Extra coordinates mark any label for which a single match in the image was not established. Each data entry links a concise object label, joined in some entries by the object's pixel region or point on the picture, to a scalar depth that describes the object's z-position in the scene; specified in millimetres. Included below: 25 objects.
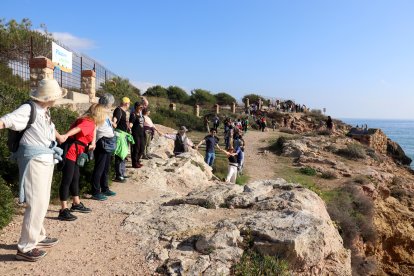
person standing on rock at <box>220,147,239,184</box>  10914
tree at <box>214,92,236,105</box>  58438
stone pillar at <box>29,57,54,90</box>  11391
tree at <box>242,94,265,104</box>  57138
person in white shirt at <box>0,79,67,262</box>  3635
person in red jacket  5090
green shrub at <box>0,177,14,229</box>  4749
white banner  13059
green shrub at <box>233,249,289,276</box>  4047
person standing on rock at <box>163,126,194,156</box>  11133
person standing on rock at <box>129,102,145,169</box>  8461
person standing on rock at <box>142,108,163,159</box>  9306
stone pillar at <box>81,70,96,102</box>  16031
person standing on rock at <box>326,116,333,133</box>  30256
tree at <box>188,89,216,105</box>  53969
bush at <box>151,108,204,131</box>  28672
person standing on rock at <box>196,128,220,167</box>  12125
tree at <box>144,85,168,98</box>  52938
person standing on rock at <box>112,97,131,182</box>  7571
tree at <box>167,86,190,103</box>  53853
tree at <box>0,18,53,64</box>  18269
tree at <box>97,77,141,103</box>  23019
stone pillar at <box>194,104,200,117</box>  36103
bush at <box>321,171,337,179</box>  16047
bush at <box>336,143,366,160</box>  20938
